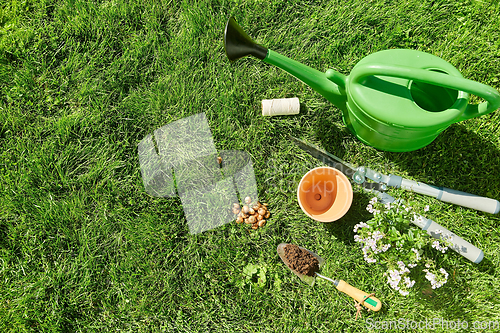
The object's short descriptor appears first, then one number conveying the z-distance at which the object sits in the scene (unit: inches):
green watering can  53.7
